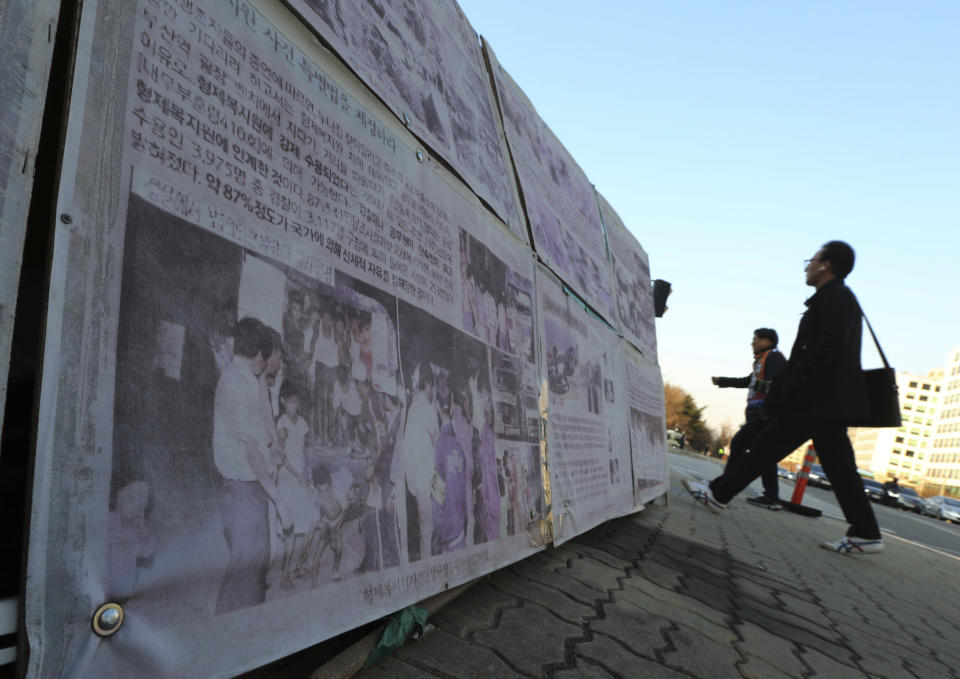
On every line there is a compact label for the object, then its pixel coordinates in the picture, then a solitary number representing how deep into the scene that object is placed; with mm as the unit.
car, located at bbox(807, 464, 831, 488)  32719
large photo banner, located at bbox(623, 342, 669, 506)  3664
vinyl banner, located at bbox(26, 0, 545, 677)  706
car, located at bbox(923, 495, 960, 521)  26703
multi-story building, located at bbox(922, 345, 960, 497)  82062
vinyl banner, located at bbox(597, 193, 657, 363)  4086
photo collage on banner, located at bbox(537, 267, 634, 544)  2156
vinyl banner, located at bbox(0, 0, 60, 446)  680
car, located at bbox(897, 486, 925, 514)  30578
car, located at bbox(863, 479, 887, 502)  30750
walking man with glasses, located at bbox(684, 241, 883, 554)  3641
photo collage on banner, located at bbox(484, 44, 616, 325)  2578
